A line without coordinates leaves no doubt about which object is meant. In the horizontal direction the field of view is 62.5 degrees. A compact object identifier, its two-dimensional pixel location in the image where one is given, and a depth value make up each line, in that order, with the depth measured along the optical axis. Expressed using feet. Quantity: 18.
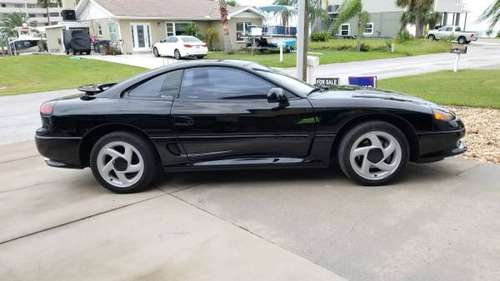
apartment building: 348.18
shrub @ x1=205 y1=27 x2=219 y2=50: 108.99
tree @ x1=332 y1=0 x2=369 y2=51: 90.58
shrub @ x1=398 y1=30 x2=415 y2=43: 110.41
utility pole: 25.70
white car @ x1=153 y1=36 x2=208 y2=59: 82.89
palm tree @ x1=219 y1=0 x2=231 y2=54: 94.43
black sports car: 14.32
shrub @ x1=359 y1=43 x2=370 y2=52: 95.55
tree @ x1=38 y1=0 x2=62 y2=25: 196.07
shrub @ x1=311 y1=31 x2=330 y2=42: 117.29
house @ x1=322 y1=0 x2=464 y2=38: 142.61
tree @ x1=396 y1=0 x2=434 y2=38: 117.91
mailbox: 48.37
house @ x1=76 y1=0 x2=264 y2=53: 101.30
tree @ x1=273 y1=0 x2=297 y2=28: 116.62
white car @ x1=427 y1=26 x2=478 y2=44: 120.16
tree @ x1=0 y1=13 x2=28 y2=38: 258.08
